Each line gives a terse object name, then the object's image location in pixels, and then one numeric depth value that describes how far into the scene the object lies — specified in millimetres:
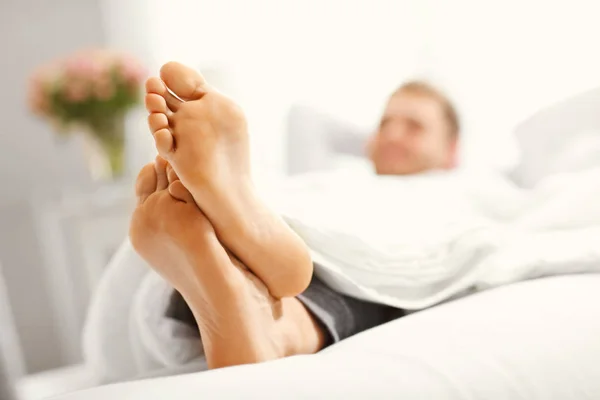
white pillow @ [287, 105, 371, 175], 1390
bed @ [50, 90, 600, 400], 400
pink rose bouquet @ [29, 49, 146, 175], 1574
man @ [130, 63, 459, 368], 533
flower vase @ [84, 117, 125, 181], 1668
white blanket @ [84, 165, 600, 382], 629
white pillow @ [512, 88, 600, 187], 1026
